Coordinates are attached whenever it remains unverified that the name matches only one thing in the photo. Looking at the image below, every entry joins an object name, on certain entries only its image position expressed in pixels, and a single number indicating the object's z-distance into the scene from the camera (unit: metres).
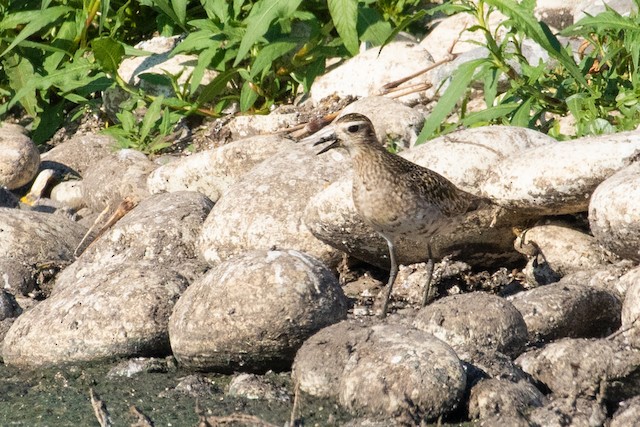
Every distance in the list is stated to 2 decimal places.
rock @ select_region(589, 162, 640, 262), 12.92
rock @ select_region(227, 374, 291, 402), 11.30
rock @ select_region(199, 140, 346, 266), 15.77
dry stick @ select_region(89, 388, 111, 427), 10.16
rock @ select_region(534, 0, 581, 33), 21.22
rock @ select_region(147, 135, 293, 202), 18.47
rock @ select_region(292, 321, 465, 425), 10.21
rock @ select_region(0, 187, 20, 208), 20.25
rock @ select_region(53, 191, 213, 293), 16.37
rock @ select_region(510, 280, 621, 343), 12.41
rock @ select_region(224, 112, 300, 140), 20.17
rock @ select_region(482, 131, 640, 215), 13.93
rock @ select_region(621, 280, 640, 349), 11.80
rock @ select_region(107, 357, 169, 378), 12.53
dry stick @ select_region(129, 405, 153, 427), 10.20
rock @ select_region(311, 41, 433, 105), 20.62
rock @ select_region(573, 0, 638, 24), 19.92
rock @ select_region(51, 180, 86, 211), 21.39
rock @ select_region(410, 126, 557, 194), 15.11
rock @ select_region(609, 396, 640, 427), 9.67
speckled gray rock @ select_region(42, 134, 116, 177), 22.30
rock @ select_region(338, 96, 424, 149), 18.16
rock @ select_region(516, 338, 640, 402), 10.83
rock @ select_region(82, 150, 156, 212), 19.83
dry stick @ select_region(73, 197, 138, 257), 18.07
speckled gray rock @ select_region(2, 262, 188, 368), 12.95
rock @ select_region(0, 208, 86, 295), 16.36
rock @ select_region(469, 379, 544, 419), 10.28
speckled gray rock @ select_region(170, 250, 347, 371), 12.00
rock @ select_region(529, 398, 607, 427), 9.84
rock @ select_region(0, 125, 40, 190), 21.55
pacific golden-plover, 13.69
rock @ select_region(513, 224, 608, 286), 14.57
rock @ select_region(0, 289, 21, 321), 14.84
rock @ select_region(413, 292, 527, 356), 11.58
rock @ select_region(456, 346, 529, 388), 10.72
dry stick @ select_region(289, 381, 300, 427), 9.70
